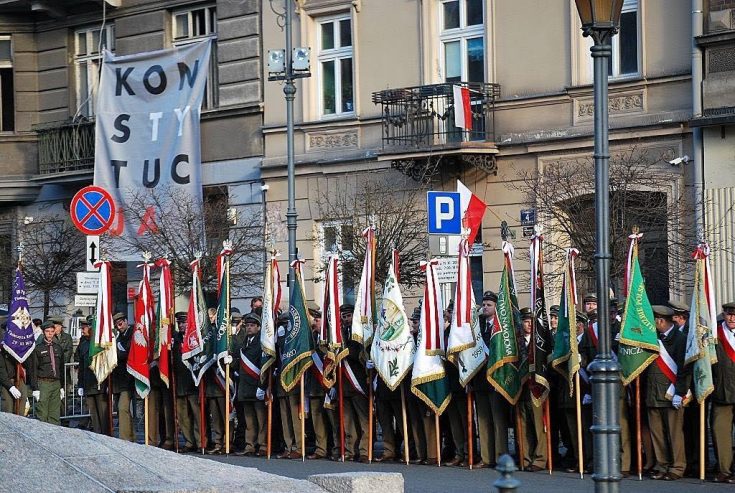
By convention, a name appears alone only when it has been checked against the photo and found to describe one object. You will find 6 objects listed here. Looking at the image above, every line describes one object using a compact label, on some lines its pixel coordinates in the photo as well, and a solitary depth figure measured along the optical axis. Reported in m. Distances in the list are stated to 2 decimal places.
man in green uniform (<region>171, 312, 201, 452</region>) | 20.38
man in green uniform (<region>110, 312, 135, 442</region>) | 20.77
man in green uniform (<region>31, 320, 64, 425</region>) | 22.08
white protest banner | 29.58
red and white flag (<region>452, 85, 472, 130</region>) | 25.48
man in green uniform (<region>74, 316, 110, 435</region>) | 21.28
